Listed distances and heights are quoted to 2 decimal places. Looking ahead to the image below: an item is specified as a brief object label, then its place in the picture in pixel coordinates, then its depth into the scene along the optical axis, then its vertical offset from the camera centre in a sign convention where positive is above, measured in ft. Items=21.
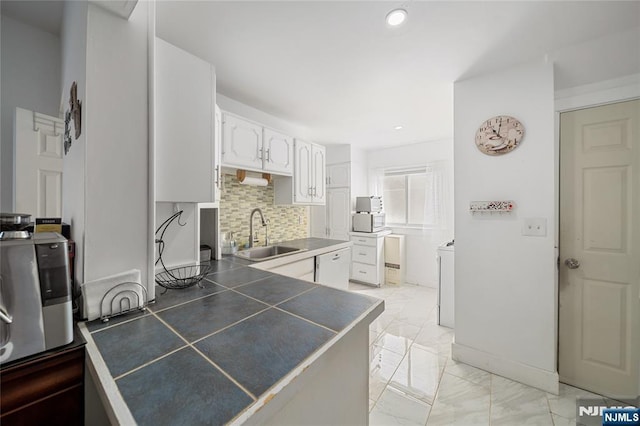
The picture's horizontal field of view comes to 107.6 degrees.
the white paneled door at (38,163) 4.49 +0.96
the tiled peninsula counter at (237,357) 1.69 -1.35
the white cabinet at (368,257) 13.05 -2.53
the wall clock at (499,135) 5.90 +2.04
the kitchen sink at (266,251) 7.82 -1.37
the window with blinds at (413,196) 12.65 +0.98
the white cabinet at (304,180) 9.14 +1.33
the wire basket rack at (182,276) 4.13 -1.27
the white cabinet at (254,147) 6.75 +2.12
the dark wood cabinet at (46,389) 2.00 -1.65
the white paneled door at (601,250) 5.35 -0.88
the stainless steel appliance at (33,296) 2.03 -0.79
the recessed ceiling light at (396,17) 4.31 +3.70
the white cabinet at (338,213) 13.83 -0.03
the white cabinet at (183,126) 4.04 +1.58
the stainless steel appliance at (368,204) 13.29 +0.49
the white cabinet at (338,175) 13.85 +2.25
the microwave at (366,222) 13.19 -0.54
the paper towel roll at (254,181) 7.71 +1.06
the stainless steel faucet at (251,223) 8.59 -0.40
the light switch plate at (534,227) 5.65 -0.33
